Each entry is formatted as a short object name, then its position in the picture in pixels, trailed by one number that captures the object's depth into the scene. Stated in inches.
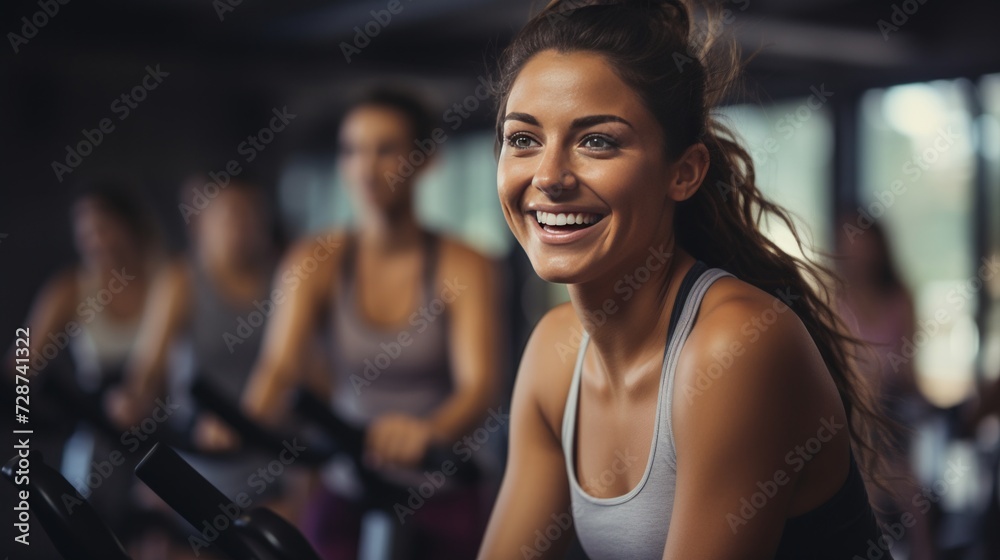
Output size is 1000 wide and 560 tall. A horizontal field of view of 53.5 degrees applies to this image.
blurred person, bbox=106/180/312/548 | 113.3
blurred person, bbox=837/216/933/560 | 144.7
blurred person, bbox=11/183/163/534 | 140.5
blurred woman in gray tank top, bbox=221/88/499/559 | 89.6
